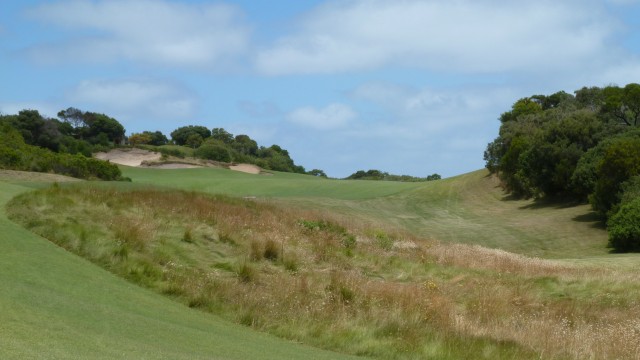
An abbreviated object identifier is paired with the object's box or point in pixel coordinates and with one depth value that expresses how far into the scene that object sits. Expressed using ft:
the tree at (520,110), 298.29
